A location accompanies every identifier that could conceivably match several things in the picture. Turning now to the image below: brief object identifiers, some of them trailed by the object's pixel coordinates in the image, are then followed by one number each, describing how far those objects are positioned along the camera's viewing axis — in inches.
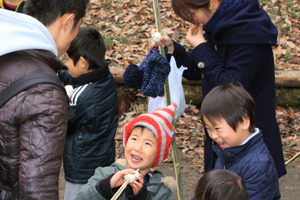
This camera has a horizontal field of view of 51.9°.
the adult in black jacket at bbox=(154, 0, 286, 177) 85.4
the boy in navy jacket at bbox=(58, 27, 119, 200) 118.3
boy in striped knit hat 87.9
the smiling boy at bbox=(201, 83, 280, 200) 73.9
